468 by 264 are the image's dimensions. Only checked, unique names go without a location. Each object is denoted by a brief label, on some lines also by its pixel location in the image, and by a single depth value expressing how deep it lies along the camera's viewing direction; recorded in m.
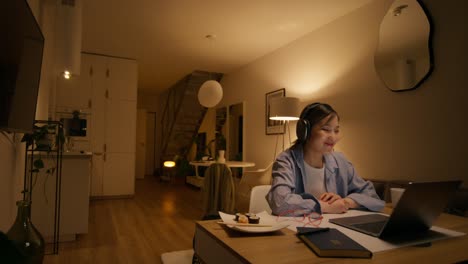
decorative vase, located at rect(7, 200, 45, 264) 1.33
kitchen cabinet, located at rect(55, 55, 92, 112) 4.76
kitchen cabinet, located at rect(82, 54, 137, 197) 4.98
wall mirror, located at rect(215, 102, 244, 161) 5.89
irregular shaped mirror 2.53
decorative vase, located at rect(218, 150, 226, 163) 3.90
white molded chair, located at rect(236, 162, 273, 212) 4.12
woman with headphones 1.34
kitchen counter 2.77
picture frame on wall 4.59
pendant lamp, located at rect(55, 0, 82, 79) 2.88
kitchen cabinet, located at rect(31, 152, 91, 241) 2.70
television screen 0.97
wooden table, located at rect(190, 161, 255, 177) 4.06
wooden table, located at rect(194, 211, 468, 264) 0.72
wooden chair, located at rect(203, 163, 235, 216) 3.13
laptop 0.82
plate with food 0.91
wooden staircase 6.79
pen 0.87
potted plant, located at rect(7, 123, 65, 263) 1.33
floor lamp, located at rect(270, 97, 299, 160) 3.64
